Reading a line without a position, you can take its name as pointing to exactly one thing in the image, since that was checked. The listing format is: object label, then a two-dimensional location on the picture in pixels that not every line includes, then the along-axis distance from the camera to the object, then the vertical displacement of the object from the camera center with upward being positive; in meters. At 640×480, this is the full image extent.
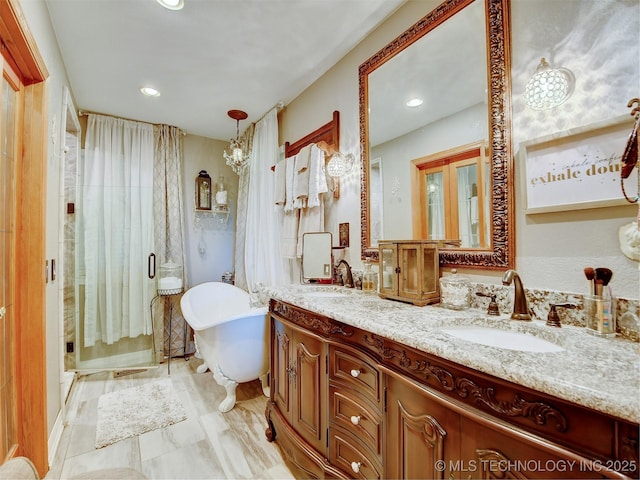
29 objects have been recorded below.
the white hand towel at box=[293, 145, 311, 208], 2.28 +0.51
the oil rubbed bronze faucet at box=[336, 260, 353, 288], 1.95 -0.26
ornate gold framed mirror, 1.21 +0.65
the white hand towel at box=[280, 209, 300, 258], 2.46 +0.06
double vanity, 0.57 -0.42
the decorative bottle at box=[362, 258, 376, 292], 1.75 -0.24
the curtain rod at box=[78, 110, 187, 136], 2.90 +1.35
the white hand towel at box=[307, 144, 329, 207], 2.17 +0.49
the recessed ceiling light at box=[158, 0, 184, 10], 1.58 +1.35
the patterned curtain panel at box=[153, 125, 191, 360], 3.19 +0.25
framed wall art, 0.93 +0.26
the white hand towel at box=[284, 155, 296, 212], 2.45 +0.52
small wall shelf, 3.58 +0.37
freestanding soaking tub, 2.14 -0.82
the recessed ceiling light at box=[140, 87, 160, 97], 2.50 +1.35
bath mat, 1.92 -1.27
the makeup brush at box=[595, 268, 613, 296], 0.91 -0.13
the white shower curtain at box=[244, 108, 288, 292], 2.74 +0.27
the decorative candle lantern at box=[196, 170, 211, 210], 3.52 +0.64
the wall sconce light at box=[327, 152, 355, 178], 2.05 +0.56
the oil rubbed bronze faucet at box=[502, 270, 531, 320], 1.08 -0.23
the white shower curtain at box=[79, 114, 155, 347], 2.79 +0.15
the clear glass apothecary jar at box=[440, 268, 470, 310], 1.26 -0.24
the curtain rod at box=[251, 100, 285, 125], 2.73 +1.32
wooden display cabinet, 1.33 -0.15
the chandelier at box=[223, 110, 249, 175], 2.83 +0.92
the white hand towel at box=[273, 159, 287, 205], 2.57 +0.54
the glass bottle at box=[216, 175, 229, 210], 3.56 +0.58
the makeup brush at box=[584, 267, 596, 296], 0.93 -0.12
